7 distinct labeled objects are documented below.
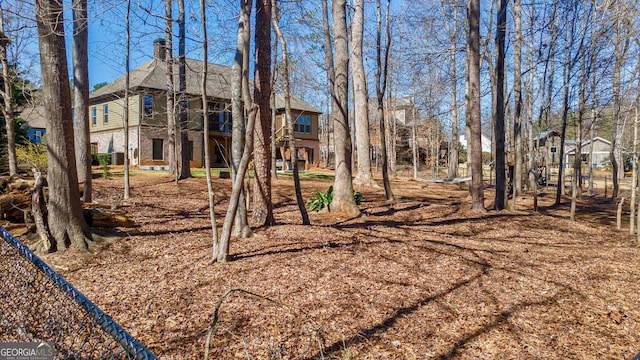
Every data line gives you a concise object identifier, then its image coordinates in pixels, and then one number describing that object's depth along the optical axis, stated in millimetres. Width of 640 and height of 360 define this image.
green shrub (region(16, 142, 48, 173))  12914
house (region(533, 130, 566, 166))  24525
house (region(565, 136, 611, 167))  47100
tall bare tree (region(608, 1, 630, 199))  9273
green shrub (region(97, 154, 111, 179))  13161
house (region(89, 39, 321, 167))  22000
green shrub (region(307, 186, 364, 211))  9359
